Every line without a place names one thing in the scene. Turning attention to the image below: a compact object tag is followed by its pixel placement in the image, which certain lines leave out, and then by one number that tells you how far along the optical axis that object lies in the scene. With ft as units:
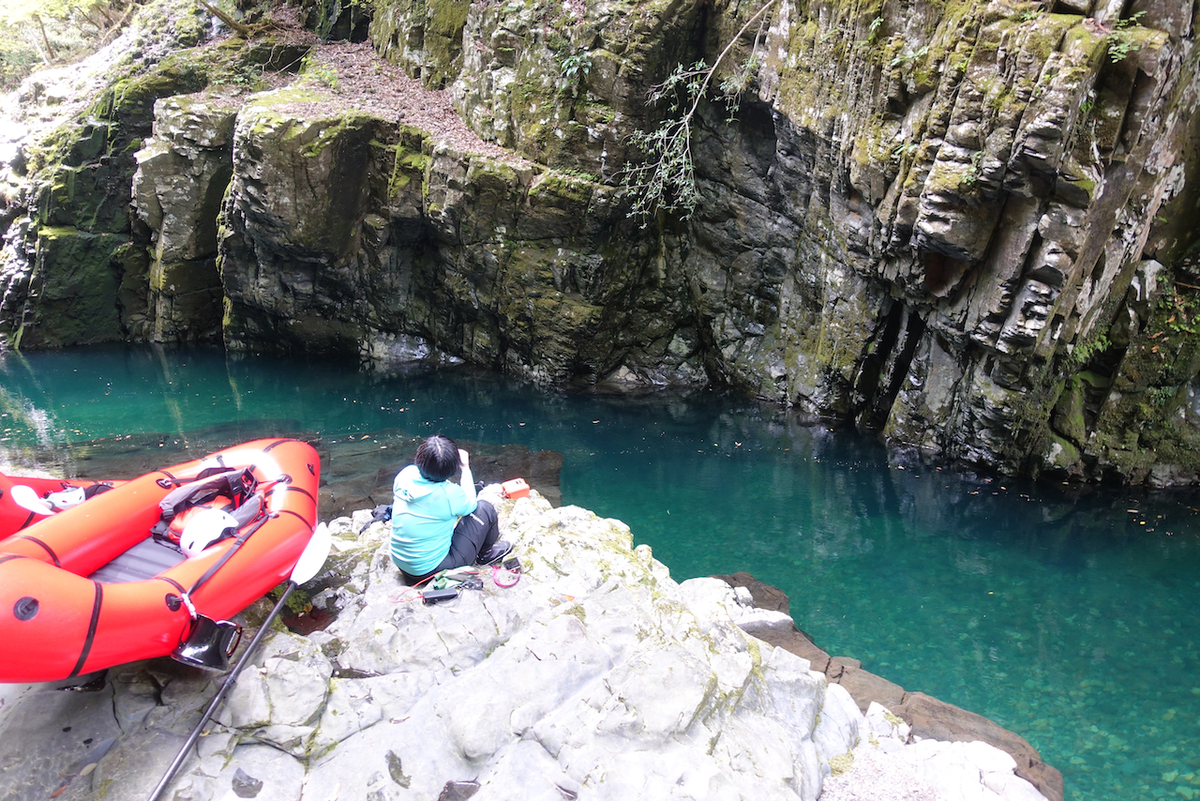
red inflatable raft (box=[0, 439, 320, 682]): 9.77
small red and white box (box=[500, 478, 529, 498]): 20.86
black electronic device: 13.61
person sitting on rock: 13.71
